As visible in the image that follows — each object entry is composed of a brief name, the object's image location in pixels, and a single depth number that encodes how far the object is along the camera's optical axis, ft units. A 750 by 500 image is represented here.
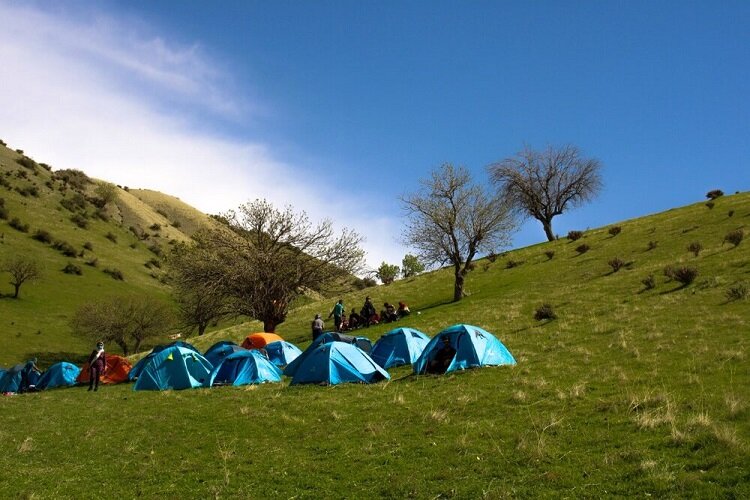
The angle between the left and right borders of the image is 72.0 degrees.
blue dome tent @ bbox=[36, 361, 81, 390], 101.76
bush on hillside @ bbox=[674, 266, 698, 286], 105.29
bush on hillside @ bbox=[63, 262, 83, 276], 279.69
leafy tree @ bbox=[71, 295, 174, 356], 206.18
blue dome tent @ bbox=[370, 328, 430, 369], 79.20
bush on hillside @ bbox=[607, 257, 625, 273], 137.59
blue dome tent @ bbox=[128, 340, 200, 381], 94.26
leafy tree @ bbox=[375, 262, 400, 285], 427.33
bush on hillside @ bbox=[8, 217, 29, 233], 288.10
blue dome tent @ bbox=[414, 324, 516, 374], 65.41
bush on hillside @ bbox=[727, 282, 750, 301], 85.71
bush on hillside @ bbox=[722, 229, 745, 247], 129.80
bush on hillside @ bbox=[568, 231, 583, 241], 206.49
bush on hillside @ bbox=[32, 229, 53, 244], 294.68
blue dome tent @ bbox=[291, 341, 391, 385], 65.72
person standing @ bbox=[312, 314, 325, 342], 110.83
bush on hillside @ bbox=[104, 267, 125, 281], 299.11
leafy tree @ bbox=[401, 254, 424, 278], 404.61
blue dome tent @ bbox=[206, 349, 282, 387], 74.41
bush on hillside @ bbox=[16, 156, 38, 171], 386.32
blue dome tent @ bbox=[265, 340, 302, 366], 95.17
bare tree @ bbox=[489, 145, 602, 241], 245.86
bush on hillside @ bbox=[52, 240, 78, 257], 295.69
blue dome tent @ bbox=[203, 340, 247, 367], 98.63
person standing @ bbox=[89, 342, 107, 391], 84.02
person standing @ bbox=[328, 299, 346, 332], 126.89
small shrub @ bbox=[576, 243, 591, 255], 173.78
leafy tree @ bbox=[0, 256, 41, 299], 233.55
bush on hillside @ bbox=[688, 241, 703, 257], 130.25
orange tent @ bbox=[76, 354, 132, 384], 97.66
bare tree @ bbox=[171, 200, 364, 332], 126.72
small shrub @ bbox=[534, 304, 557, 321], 99.91
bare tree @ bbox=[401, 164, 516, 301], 147.23
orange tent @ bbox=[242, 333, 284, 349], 101.19
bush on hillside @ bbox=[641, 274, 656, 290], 109.09
